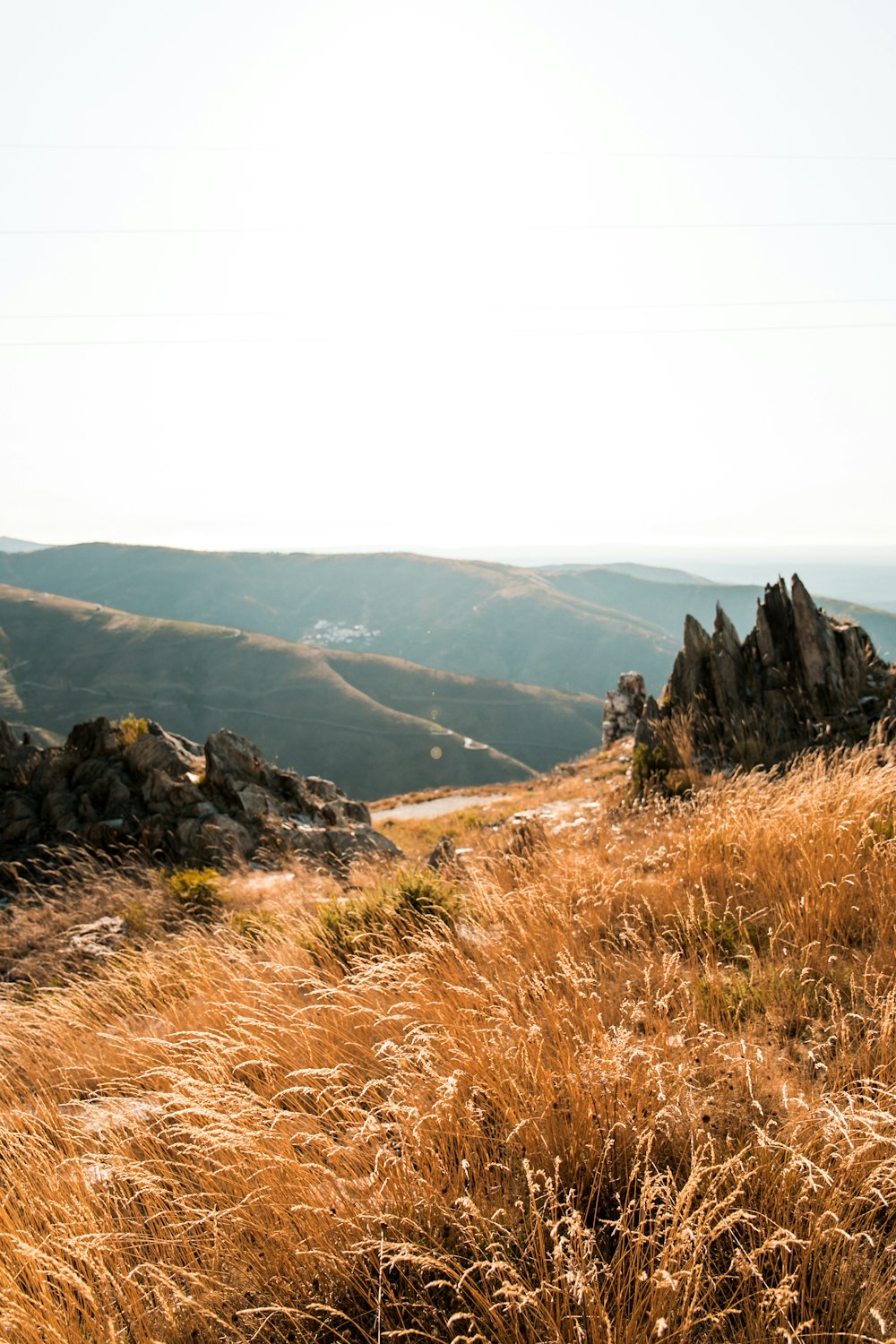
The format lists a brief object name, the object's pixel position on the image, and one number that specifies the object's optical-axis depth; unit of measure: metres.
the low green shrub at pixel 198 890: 8.98
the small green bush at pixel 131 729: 14.65
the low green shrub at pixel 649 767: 12.06
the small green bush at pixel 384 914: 5.29
